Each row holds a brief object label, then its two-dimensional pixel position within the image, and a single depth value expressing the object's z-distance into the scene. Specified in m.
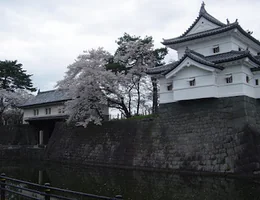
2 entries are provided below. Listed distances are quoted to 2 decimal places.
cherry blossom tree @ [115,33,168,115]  24.70
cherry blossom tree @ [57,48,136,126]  21.73
